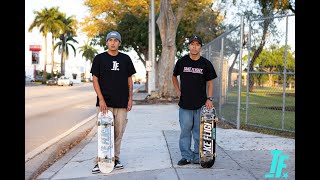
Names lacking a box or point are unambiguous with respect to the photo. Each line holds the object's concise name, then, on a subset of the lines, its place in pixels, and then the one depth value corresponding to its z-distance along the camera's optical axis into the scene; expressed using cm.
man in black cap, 564
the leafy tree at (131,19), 3166
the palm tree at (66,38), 7782
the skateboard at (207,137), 554
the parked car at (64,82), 5737
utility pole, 2286
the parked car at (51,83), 5966
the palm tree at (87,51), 13538
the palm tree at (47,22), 7131
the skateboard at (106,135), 536
